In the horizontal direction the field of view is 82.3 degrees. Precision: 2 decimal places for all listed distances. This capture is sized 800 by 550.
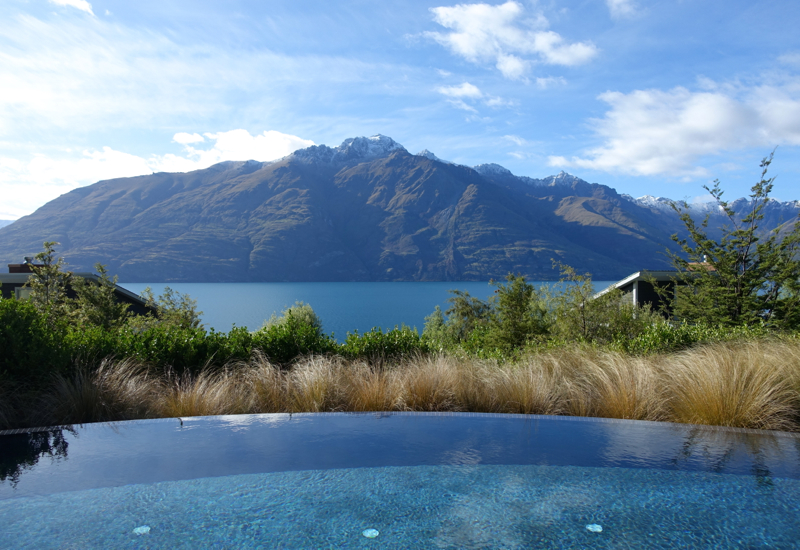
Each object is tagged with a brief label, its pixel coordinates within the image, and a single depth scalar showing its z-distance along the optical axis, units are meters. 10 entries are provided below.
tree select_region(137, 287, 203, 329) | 16.89
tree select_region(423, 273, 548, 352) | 9.88
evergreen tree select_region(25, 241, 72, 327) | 12.09
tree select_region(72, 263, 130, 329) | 12.40
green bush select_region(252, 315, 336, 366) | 6.58
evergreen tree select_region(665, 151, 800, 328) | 8.87
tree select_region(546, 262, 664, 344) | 8.32
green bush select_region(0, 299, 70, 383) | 4.82
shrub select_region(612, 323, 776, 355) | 6.56
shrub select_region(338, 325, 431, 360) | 6.79
